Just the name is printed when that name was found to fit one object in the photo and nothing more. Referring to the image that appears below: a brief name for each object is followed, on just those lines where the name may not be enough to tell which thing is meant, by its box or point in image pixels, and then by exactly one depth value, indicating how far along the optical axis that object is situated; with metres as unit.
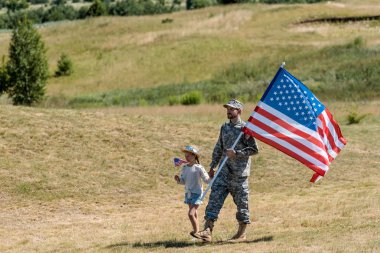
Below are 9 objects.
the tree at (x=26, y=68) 55.91
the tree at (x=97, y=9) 132.12
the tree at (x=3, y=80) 57.00
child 13.85
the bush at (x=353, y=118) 37.50
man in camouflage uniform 13.39
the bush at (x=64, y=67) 74.56
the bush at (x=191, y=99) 49.19
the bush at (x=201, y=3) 141.44
